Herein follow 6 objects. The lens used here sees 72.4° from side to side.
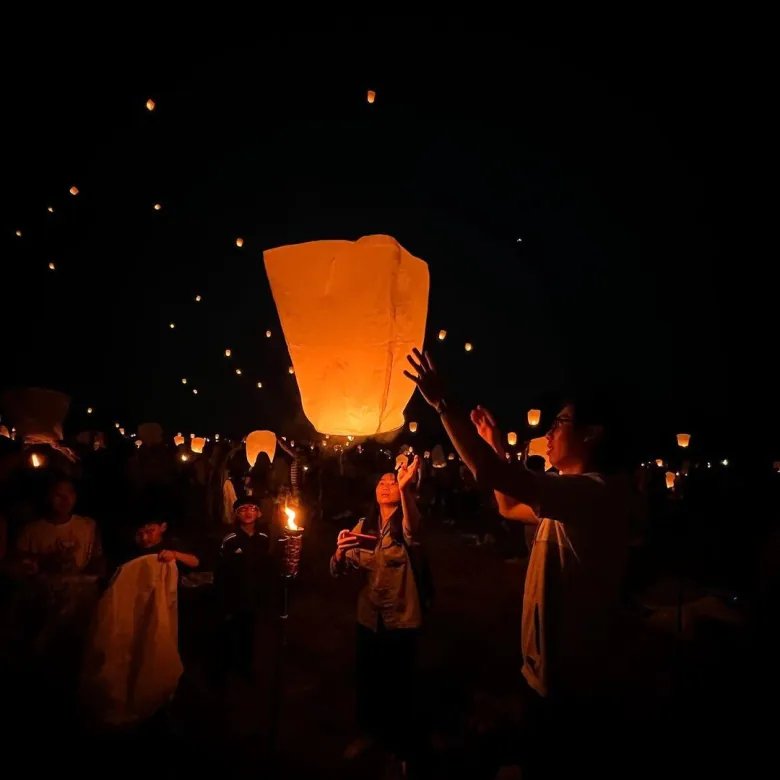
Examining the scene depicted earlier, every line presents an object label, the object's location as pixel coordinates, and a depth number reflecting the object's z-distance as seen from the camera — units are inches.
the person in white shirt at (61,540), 161.5
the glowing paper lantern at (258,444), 396.2
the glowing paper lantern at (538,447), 288.6
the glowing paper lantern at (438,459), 663.8
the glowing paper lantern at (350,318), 92.4
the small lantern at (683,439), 811.3
